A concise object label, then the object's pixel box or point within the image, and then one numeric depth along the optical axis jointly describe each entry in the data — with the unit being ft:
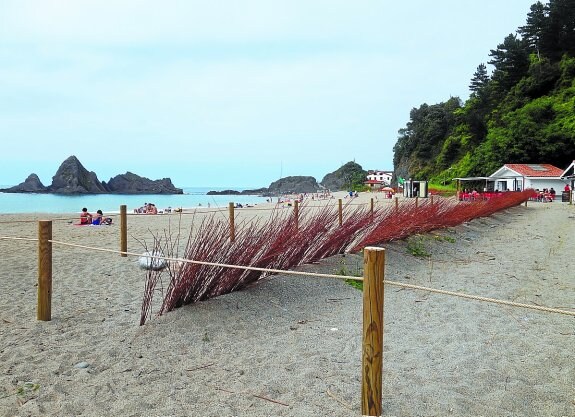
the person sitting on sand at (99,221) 39.99
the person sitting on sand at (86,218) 40.30
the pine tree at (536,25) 145.18
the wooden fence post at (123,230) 21.42
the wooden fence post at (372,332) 6.78
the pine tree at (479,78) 182.39
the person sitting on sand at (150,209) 61.27
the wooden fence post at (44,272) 11.79
